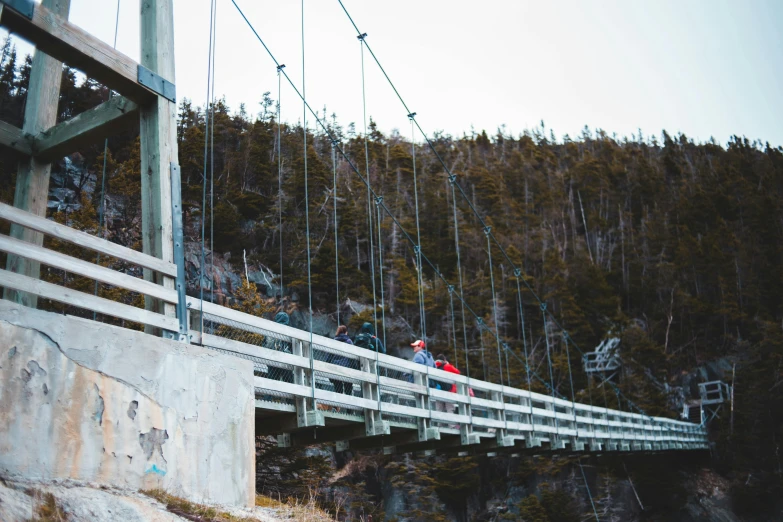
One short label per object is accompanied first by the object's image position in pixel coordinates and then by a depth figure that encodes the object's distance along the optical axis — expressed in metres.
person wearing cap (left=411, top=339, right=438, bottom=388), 10.98
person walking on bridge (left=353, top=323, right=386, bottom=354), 9.79
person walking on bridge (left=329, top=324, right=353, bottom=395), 9.13
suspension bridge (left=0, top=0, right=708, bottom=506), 5.24
